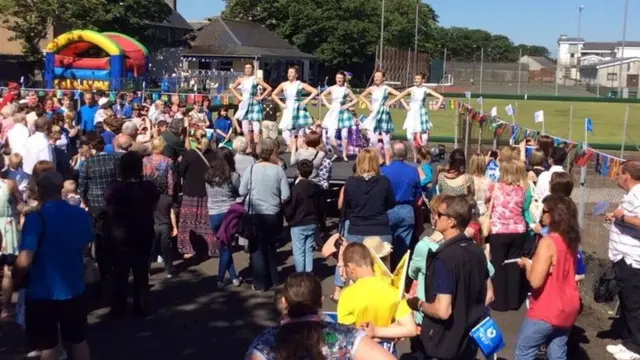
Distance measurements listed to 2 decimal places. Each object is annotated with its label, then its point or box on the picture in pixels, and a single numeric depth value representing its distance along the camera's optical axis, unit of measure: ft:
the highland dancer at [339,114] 45.33
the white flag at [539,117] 43.25
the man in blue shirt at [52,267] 16.70
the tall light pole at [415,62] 161.43
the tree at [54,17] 132.67
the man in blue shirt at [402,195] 25.48
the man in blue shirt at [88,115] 50.88
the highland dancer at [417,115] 46.65
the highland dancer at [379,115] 44.32
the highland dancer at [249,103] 45.83
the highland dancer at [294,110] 45.55
